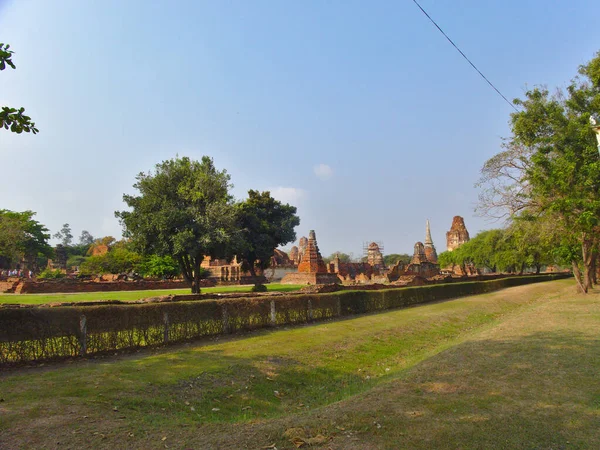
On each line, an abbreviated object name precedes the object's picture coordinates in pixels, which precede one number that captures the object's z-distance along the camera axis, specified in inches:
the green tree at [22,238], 1546.9
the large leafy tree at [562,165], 673.6
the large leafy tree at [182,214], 823.1
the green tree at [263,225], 1128.8
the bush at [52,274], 1673.2
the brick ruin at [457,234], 3070.9
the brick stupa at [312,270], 1521.9
